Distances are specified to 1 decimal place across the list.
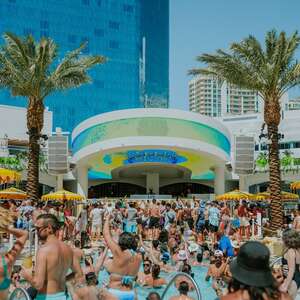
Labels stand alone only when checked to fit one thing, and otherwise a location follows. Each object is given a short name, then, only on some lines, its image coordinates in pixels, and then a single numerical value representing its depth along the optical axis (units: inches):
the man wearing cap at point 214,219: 557.3
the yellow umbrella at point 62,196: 728.5
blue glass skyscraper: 2445.8
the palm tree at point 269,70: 591.6
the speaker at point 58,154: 1212.3
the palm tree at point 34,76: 620.2
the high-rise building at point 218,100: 5099.2
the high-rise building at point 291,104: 3149.6
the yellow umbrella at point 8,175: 670.4
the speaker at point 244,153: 1207.9
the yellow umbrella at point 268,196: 783.7
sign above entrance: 1170.1
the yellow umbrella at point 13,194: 667.7
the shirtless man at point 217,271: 304.6
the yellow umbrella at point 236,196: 749.6
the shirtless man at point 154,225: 565.7
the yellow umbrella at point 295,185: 819.9
